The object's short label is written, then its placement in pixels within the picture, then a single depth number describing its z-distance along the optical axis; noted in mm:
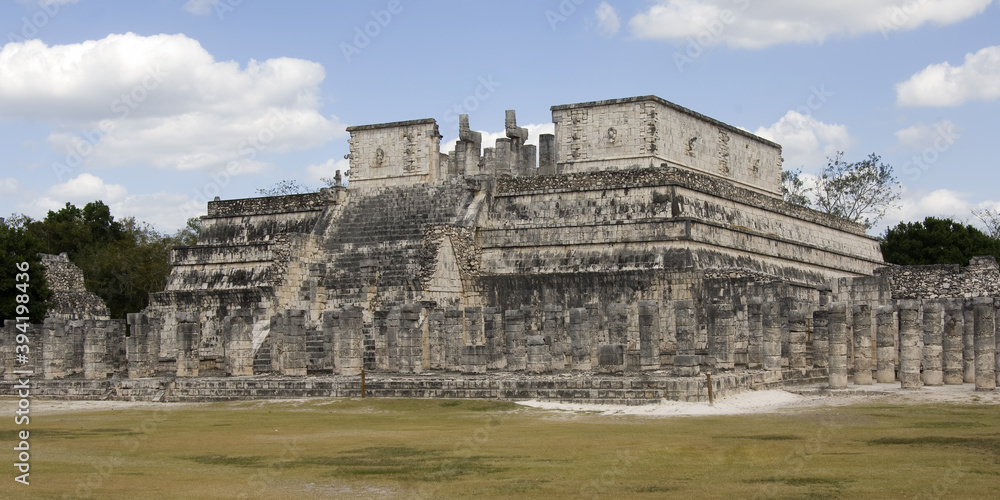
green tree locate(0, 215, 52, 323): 40938
